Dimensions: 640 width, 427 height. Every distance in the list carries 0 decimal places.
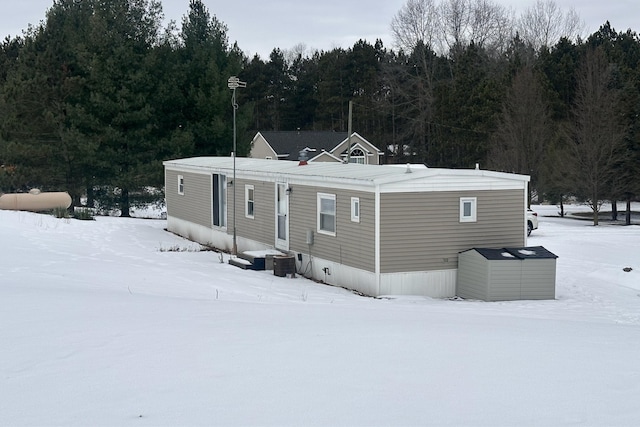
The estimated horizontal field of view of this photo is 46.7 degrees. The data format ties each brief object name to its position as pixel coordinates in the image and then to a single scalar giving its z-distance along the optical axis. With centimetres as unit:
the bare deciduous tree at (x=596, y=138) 3631
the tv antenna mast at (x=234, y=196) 2108
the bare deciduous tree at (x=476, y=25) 7225
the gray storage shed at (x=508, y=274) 1547
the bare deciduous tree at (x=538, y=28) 7844
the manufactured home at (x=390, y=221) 1569
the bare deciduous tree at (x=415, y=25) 7125
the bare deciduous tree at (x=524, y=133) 4069
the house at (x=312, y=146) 5543
